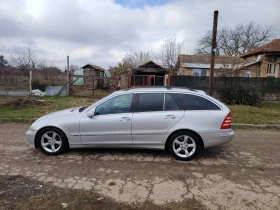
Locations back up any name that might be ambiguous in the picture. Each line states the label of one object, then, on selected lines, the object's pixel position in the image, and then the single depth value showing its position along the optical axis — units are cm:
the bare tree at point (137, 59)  3033
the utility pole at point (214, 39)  984
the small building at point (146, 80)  1675
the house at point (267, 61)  1814
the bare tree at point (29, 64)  2012
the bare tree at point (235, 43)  3884
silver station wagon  427
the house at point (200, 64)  2258
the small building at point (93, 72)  2189
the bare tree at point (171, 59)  2850
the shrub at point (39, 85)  1563
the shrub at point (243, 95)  1267
